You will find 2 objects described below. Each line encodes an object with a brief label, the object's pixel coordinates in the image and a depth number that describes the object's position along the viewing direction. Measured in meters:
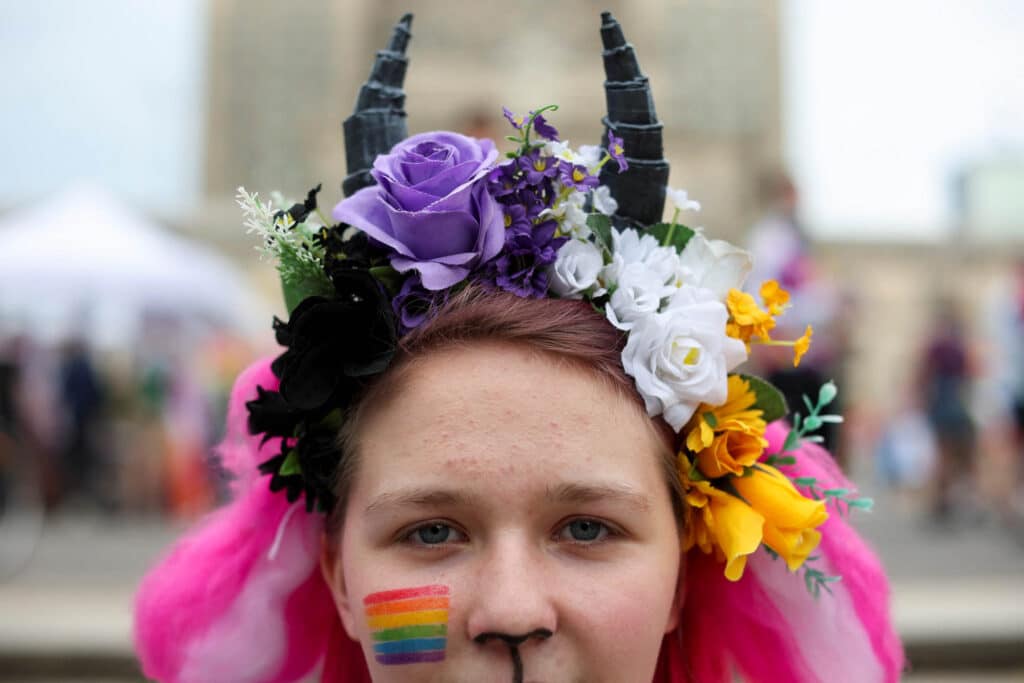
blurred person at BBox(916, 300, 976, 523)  7.63
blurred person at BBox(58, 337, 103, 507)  9.61
